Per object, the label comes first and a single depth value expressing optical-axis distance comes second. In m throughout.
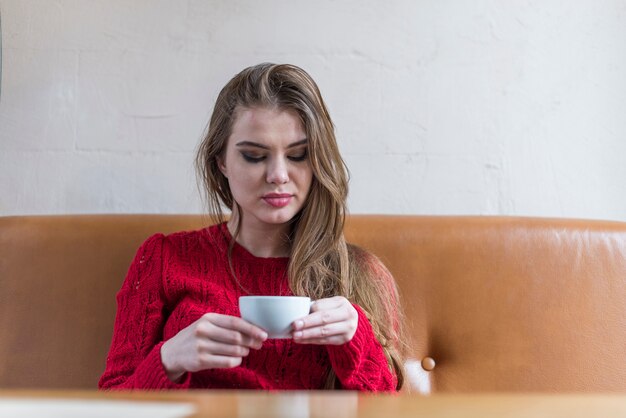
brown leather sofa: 1.44
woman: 1.34
